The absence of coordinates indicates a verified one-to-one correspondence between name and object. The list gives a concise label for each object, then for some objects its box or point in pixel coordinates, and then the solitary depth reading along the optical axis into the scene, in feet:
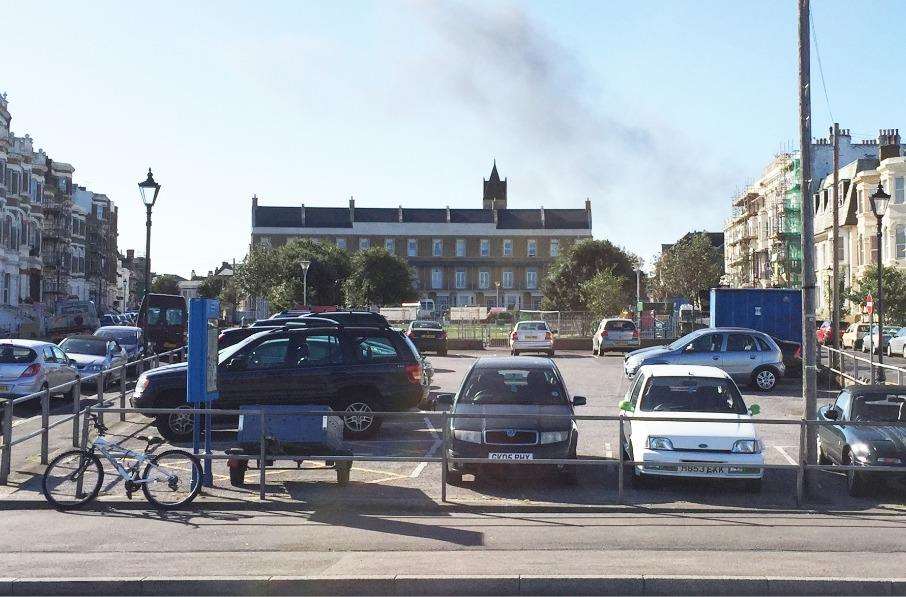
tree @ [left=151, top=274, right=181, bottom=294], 514.27
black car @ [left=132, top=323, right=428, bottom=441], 59.06
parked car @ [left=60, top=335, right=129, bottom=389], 92.58
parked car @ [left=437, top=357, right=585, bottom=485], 44.62
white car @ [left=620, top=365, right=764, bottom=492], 43.45
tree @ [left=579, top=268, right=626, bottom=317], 212.43
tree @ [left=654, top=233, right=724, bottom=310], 288.10
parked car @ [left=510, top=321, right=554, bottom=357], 150.71
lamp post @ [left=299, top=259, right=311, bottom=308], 160.19
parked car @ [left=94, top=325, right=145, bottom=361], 111.96
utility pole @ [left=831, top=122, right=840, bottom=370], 114.01
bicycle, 40.40
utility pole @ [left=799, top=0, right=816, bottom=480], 44.98
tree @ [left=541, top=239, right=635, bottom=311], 301.43
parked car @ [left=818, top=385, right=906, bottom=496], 43.47
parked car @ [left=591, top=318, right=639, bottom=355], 153.79
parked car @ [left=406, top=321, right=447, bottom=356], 158.10
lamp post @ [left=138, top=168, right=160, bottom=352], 79.97
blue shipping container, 108.58
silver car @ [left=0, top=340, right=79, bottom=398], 73.97
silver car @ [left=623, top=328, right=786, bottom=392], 91.45
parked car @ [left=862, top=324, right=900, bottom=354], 158.40
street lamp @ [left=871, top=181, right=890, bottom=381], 94.27
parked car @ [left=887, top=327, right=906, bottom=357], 164.47
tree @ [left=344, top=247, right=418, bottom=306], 328.29
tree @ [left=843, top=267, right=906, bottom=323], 191.42
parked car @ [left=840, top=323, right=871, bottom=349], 182.91
